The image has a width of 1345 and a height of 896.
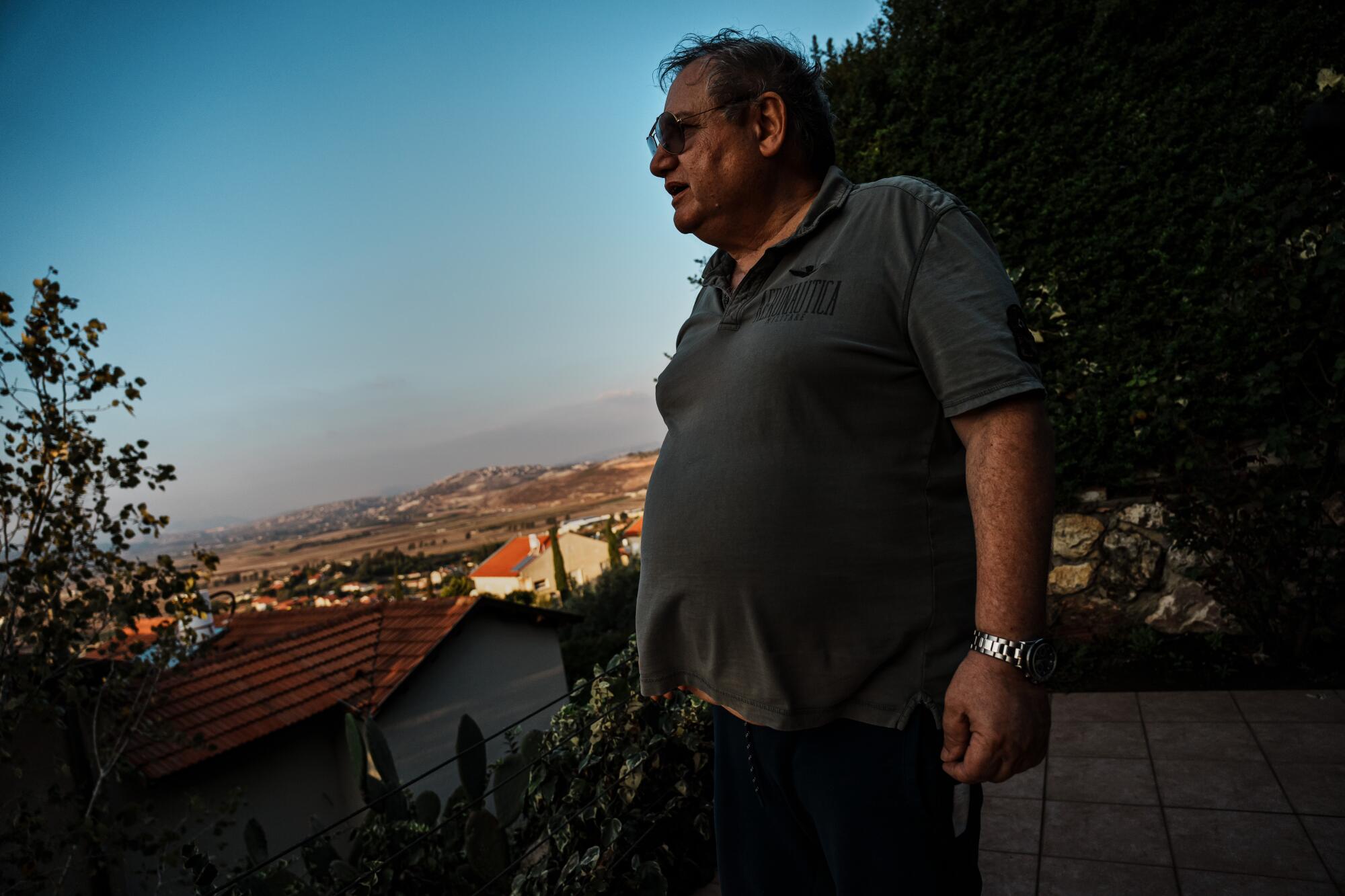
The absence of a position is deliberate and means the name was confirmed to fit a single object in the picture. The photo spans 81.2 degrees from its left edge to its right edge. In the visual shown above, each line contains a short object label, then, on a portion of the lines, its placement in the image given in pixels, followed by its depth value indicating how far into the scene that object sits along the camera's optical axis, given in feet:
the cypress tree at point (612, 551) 93.10
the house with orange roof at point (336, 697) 31.50
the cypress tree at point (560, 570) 105.91
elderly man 2.92
